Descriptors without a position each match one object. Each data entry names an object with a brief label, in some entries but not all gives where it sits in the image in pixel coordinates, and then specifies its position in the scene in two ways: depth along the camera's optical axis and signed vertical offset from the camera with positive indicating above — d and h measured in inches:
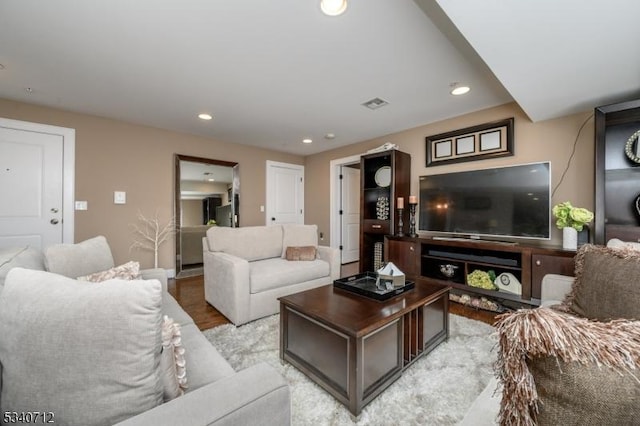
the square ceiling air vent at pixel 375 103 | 110.2 +49.6
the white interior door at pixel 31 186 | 109.7 +12.6
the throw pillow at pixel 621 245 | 56.0 -7.3
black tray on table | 66.1 -21.4
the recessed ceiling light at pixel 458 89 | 95.9 +48.9
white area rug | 49.4 -39.4
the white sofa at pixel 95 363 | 22.1 -13.5
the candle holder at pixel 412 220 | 133.4 -3.5
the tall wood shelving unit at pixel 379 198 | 138.8 +9.4
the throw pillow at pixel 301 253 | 115.6 -18.3
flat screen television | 97.5 +4.7
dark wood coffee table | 50.1 -28.5
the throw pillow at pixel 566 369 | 14.9 -10.1
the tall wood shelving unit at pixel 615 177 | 80.5 +12.0
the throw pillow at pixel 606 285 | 40.2 -12.6
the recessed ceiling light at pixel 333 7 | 58.1 +48.7
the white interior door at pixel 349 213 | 197.9 +0.3
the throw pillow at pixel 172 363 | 28.0 -17.4
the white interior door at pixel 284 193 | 195.0 +16.5
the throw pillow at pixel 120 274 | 50.7 -12.8
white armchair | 88.6 -22.1
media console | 89.8 -19.8
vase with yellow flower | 86.9 -2.5
